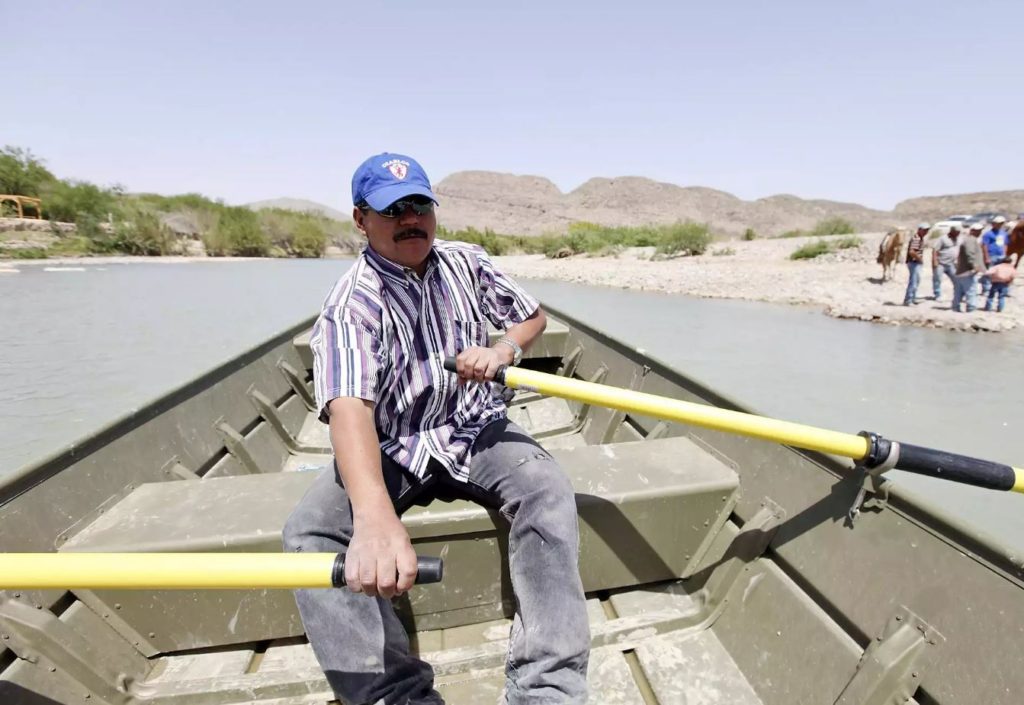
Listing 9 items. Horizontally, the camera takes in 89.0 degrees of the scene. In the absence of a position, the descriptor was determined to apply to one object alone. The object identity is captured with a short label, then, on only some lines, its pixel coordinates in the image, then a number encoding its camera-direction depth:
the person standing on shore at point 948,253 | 11.34
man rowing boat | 1.42
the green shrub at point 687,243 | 25.67
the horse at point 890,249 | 14.64
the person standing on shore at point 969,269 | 10.15
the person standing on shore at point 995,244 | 11.21
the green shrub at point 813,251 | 20.91
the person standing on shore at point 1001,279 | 10.79
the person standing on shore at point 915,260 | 11.45
